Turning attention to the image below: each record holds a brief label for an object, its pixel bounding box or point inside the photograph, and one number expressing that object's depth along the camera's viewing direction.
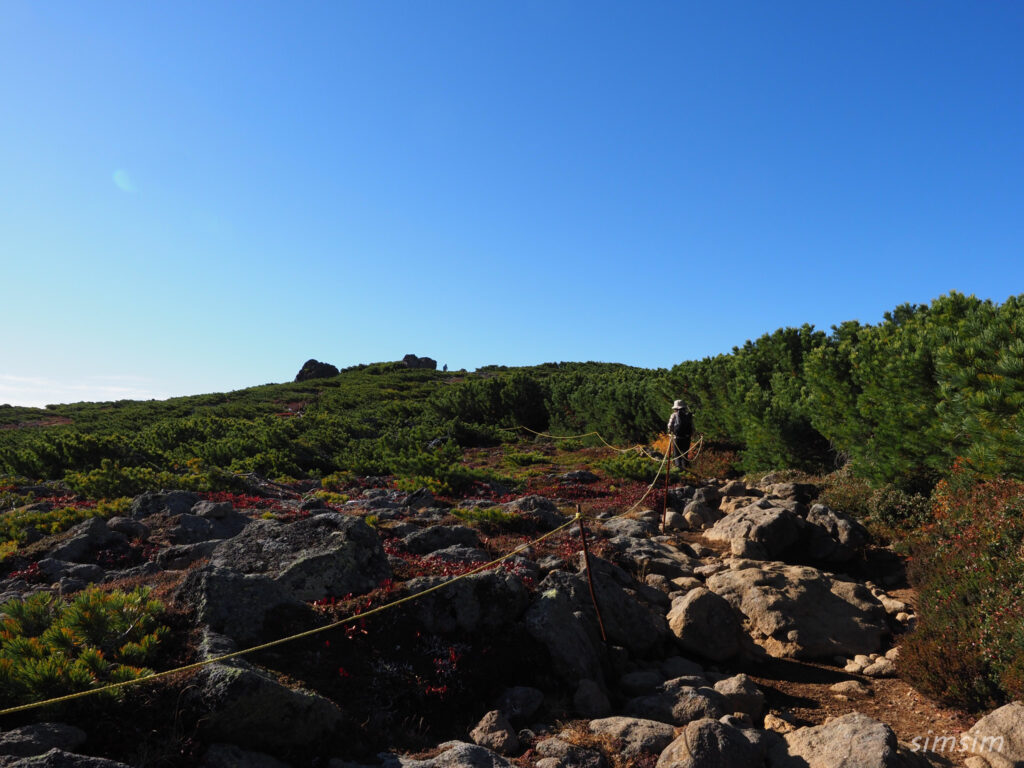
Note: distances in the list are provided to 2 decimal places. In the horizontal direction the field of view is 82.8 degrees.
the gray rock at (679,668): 6.16
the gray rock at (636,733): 4.44
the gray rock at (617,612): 6.55
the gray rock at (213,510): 9.34
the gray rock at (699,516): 12.26
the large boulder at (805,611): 7.32
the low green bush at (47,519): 8.55
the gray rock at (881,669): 6.65
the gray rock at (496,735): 4.45
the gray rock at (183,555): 7.27
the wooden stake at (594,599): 6.34
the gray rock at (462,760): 3.86
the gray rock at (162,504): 9.75
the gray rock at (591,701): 5.11
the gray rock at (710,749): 4.05
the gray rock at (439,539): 8.34
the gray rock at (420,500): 12.62
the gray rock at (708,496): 13.35
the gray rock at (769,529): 9.94
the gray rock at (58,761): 2.91
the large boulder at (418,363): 79.28
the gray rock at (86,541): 7.63
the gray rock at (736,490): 13.58
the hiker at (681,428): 17.17
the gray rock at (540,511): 10.90
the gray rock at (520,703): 4.98
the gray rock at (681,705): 5.05
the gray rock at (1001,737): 4.33
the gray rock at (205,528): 8.62
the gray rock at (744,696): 5.40
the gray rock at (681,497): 13.79
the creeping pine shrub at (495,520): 10.46
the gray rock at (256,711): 3.69
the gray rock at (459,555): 7.60
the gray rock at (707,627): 6.70
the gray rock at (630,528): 11.14
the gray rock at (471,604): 5.62
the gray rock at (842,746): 3.93
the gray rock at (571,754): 4.20
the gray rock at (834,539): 10.20
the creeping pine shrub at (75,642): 3.54
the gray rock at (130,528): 8.52
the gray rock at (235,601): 4.74
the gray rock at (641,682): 5.66
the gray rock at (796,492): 12.77
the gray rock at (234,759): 3.49
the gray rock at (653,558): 8.98
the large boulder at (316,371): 77.19
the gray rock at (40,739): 3.13
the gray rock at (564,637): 5.59
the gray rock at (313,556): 5.75
